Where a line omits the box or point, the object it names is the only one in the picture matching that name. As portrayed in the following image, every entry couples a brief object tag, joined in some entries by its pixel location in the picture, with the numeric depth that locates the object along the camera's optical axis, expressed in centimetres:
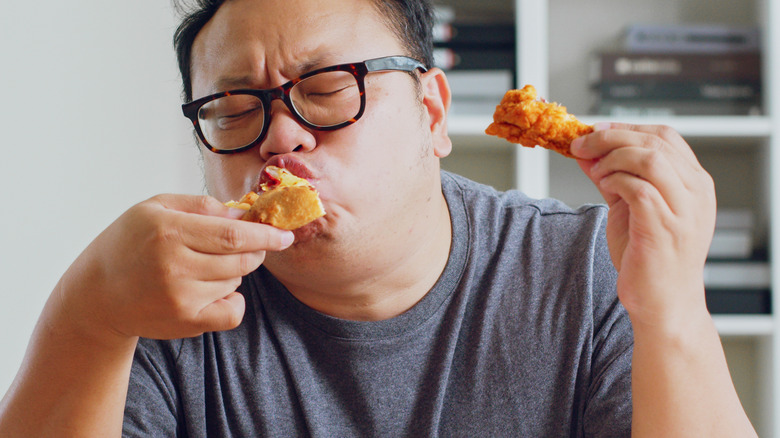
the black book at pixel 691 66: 249
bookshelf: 247
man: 106
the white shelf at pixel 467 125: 250
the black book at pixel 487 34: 253
